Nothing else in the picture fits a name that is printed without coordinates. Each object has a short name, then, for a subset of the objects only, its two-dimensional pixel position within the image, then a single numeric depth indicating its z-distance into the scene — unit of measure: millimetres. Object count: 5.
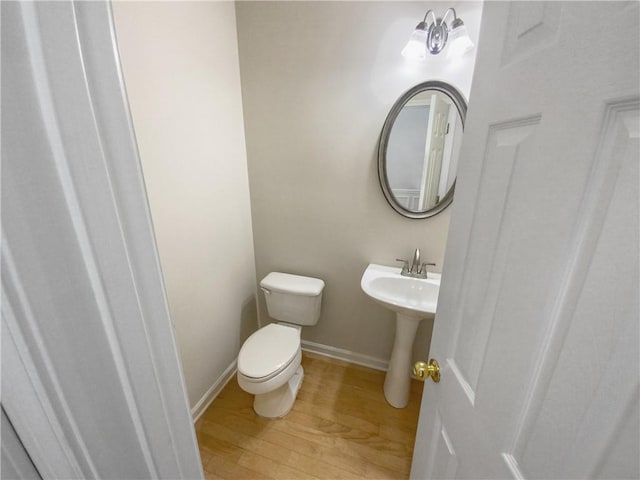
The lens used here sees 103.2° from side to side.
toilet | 1316
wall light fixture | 1103
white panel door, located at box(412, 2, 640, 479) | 263
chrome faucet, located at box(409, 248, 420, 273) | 1476
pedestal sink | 1301
